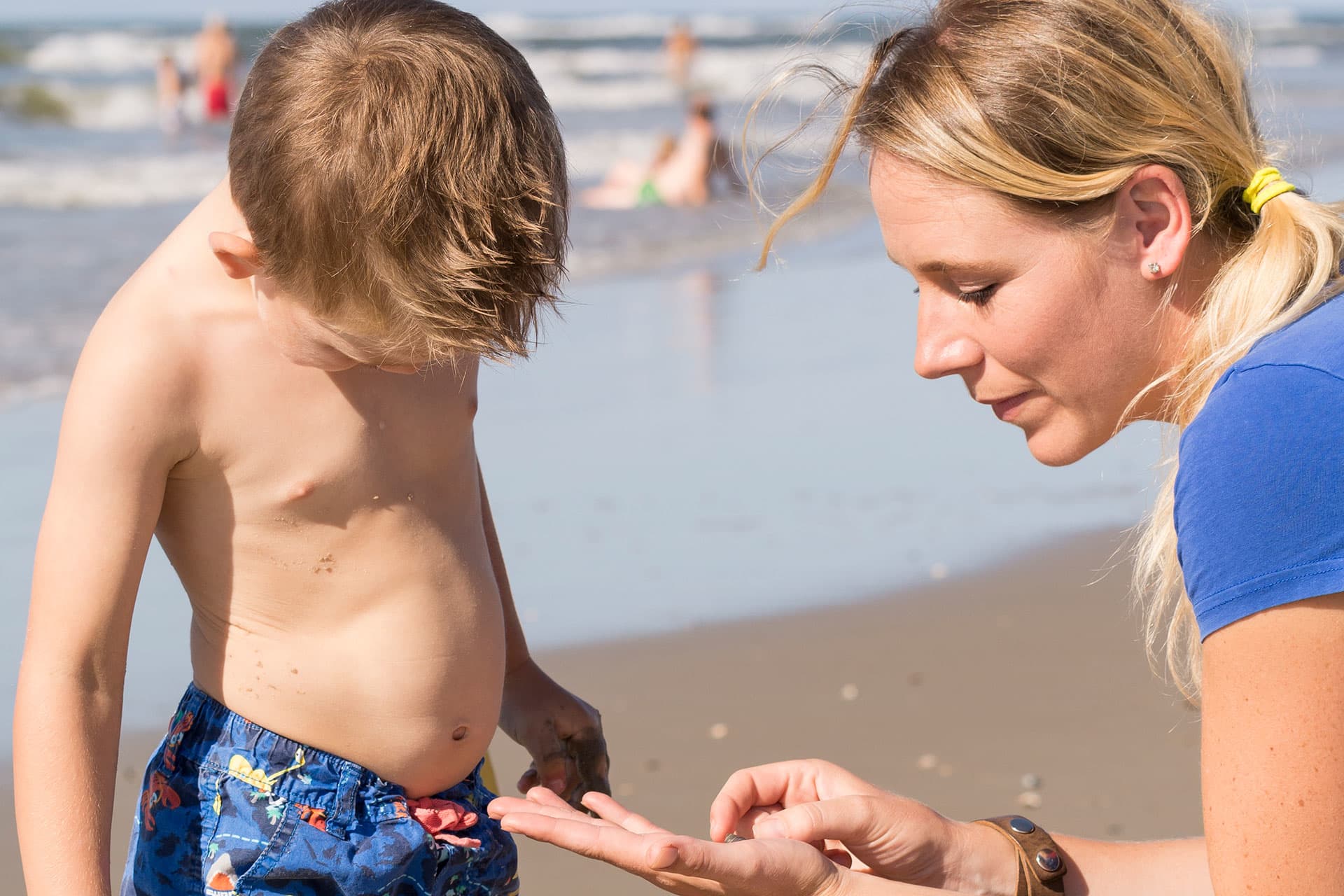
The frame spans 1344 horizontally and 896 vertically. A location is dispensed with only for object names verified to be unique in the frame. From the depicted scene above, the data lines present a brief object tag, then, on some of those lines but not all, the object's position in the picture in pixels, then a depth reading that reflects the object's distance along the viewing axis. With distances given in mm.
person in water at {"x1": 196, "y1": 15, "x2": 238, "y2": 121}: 22172
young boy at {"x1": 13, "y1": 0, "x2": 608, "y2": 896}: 1995
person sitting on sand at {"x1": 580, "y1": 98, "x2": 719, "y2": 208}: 14312
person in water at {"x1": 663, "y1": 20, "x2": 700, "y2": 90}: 27531
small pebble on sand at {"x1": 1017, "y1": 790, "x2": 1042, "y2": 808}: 3863
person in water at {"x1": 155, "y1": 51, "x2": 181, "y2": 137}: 21062
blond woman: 1795
